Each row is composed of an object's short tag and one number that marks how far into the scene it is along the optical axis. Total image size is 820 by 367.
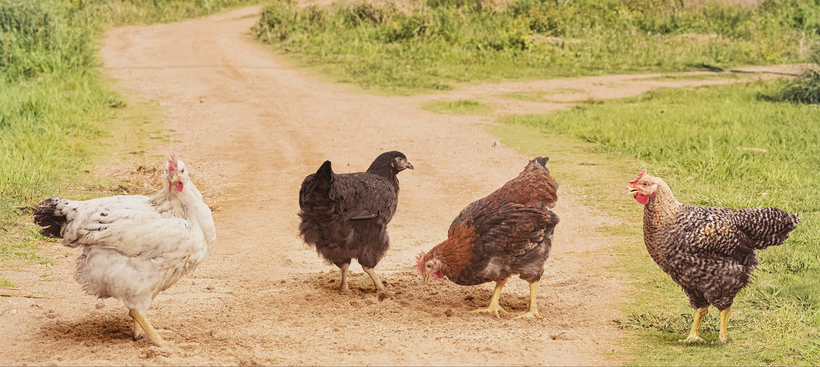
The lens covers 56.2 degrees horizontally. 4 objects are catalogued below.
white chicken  4.41
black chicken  5.57
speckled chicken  4.59
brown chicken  5.21
